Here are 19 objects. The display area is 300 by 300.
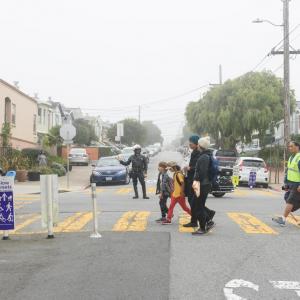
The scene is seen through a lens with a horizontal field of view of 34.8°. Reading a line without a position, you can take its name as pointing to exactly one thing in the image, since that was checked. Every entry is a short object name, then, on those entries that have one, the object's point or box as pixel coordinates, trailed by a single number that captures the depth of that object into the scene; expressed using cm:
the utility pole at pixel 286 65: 2410
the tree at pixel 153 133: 13442
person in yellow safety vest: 935
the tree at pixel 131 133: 7715
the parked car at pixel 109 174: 2280
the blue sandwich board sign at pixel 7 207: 807
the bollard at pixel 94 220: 825
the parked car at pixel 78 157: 3889
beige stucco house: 2946
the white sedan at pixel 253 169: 2286
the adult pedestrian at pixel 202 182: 837
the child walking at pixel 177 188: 938
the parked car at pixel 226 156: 2790
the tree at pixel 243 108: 3585
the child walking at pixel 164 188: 985
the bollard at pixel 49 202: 814
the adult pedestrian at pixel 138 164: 1480
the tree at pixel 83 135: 5535
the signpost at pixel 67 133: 2168
